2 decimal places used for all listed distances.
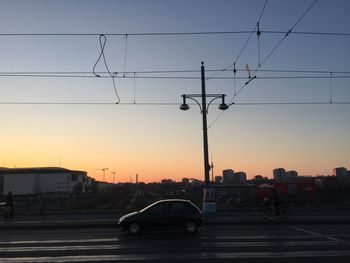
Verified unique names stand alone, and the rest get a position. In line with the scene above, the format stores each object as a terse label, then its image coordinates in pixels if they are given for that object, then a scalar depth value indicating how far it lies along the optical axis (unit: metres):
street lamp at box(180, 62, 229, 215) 27.78
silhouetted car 21.48
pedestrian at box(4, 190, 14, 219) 32.03
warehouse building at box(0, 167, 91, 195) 130.38
